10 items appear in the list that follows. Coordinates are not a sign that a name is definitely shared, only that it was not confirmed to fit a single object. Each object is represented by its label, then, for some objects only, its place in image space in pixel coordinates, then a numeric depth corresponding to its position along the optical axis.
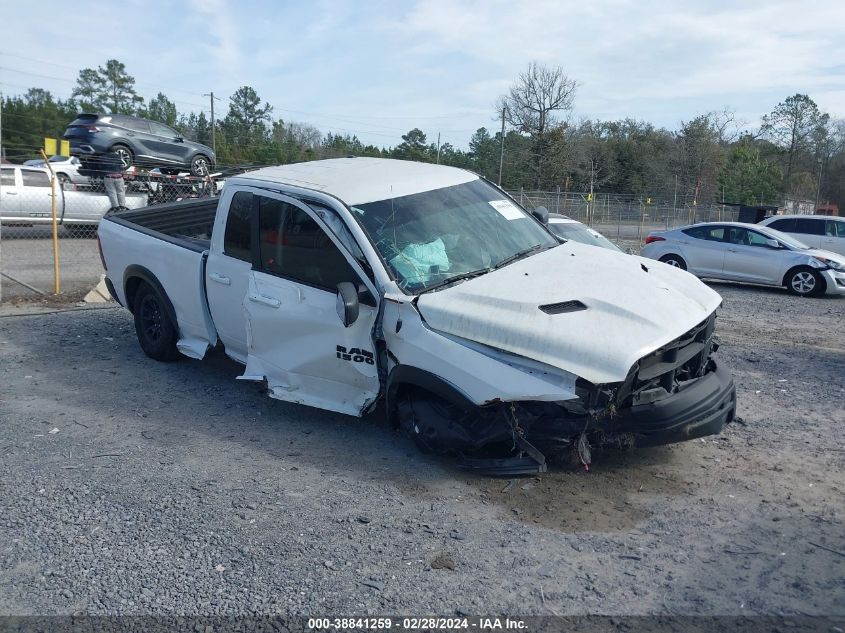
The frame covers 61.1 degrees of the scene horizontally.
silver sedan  13.90
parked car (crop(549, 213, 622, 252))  10.86
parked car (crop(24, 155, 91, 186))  19.47
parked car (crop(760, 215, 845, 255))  17.27
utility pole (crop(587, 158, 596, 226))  34.69
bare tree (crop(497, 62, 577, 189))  50.72
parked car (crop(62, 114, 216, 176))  18.39
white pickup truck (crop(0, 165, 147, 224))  17.66
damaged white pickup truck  4.18
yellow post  10.73
